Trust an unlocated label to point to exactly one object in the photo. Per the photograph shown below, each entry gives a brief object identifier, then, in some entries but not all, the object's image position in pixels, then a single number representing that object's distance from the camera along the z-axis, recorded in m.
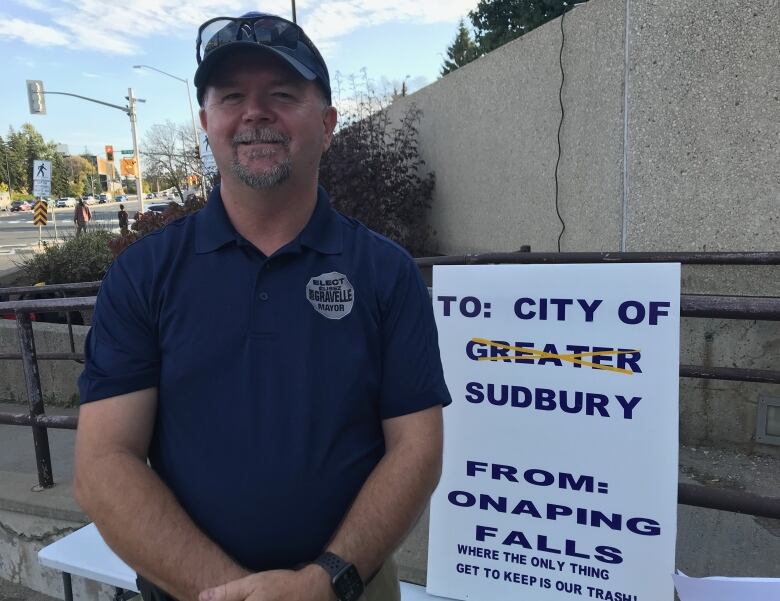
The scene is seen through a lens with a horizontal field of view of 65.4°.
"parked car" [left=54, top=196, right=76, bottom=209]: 81.56
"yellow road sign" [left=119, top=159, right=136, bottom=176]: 49.14
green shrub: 9.11
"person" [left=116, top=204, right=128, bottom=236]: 15.25
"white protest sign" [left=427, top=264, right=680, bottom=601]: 1.85
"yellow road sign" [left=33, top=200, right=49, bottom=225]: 23.40
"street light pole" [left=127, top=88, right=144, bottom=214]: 30.93
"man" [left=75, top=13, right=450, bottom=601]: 1.36
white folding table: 2.33
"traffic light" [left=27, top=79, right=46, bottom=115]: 25.30
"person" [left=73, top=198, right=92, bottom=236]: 22.34
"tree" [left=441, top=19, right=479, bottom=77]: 39.34
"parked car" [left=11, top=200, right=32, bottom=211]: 77.81
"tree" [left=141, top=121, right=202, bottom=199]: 28.21
